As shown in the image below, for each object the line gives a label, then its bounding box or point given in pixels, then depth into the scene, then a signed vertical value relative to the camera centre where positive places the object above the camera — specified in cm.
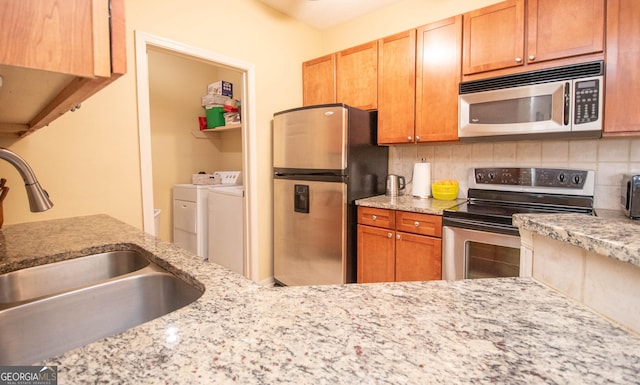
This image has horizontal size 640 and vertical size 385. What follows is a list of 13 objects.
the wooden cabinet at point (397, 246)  200 -52
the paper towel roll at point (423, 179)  250 -5
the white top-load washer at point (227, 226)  275 -50
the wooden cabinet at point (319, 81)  280 +91
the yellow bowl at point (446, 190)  235 -14
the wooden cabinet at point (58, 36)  41 +21
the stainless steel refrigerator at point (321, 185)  231 -9
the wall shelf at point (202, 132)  341 +53
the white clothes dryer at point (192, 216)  314 -44
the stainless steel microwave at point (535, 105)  167 +41
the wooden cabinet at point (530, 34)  167 +84
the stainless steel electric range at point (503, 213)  175 -25
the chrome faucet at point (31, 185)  72 -2
